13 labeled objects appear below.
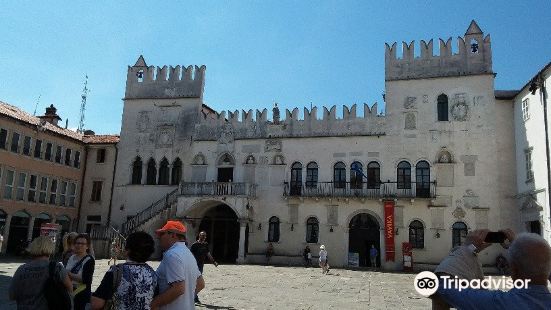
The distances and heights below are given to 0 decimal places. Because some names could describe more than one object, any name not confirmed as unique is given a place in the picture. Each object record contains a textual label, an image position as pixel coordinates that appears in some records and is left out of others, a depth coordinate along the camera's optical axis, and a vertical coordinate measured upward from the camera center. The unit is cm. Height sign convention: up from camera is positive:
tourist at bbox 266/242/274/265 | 2819 -215
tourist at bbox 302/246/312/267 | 2667 -216
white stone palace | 2591 +347
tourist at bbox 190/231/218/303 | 1066 -85
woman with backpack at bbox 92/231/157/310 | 404 -65
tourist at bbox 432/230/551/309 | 253 -33
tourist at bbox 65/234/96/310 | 593 -82
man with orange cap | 445 -61
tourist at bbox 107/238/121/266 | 2598 -240
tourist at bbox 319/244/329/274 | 2247 -201
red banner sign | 2620 -31
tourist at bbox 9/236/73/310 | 474 -78
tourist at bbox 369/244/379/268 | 2624 -189
